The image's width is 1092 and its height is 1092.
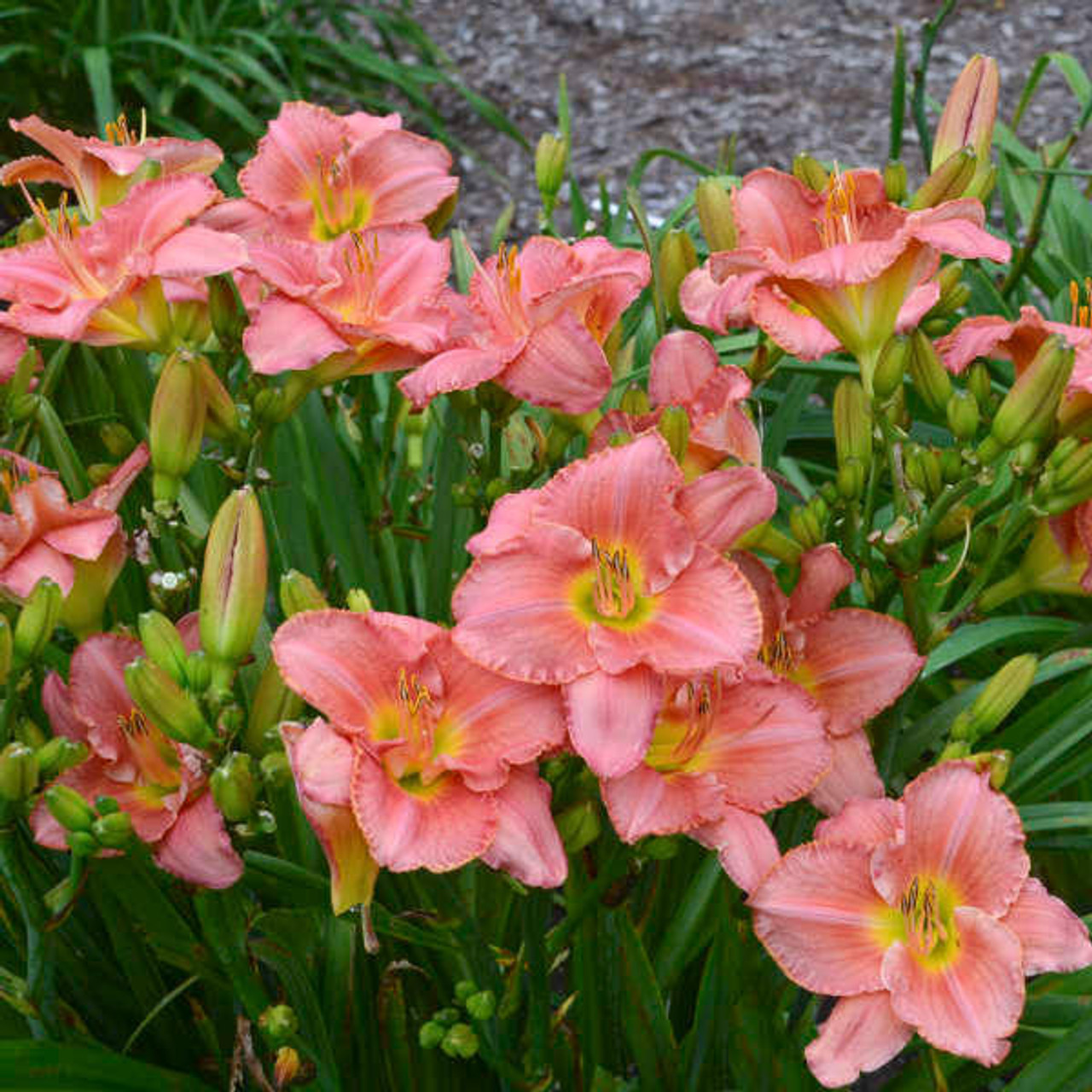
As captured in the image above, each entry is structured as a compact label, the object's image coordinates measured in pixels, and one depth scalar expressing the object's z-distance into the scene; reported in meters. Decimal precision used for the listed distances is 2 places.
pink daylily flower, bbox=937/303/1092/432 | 0.93
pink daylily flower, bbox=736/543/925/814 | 0.93
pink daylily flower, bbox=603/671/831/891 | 0.84
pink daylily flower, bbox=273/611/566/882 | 0.77
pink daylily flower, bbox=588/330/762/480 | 0.95
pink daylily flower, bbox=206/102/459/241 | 1.15
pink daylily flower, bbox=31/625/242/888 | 0.90
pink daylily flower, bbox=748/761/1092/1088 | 0.82
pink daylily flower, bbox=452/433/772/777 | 0.80
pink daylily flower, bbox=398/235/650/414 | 0.96
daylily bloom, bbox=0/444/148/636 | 0.92
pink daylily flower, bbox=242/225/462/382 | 0.97
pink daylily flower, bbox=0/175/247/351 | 0.97
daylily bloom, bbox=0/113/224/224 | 1.12
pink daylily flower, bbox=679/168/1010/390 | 0.94
